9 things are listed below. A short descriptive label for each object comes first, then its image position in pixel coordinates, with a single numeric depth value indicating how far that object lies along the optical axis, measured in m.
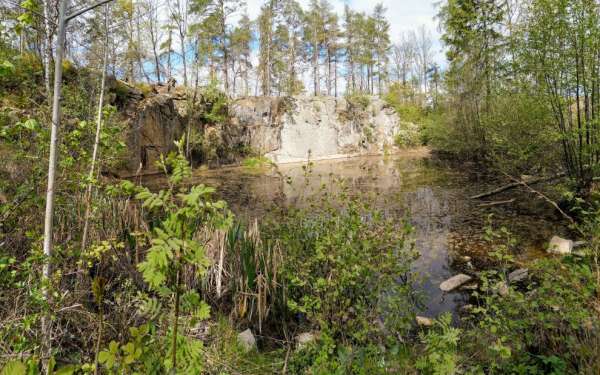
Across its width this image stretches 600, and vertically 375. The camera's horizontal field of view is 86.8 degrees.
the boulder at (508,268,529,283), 4.20
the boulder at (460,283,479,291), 4.42
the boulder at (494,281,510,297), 4.11
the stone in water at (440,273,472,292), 4.45
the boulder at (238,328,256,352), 2.74
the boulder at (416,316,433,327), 3.44
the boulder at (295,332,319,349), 2.75
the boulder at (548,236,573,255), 5.04
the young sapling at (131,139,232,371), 1.16
